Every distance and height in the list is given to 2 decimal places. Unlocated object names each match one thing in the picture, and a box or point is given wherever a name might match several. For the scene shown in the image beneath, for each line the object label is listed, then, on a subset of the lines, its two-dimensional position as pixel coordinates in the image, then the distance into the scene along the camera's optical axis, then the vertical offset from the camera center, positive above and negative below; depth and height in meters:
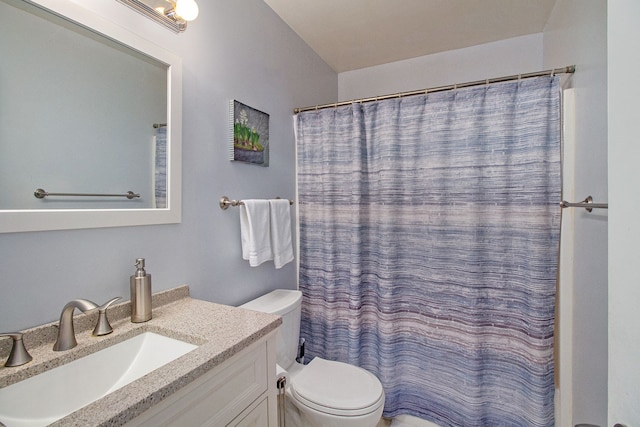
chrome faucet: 0.76 -0.32
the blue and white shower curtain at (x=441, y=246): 1.43 -0.20
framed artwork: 1.44 +0.42
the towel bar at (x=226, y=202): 1.40 +0.05
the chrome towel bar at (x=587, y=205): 0.96 +0.03
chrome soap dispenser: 0.95 -0.28
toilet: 1.25 -0.85
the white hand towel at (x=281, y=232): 1.58 -0.12
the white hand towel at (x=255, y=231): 1.45 -0.10
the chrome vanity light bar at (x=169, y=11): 1.05 +0.77
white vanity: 0.59 -0.38
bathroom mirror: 0.77 +0.29
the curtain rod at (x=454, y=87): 1.35 +0.69
